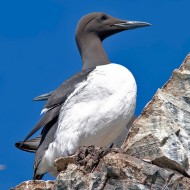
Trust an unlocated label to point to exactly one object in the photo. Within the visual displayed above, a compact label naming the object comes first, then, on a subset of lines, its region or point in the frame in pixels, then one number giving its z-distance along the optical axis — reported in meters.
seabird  11.84
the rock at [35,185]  10.27
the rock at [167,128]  9.61
